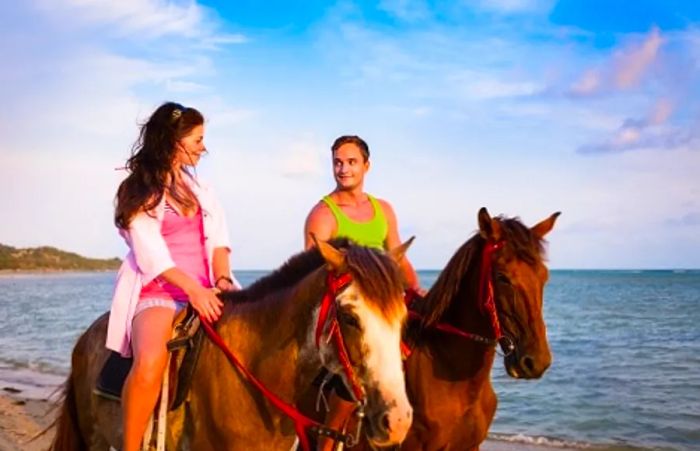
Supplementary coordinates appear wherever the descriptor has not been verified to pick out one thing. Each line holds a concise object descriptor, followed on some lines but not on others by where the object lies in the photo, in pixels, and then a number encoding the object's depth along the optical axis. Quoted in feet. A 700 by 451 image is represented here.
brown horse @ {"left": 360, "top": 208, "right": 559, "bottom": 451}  13.55
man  15.37
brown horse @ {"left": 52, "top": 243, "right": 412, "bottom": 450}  8.93
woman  11.32
